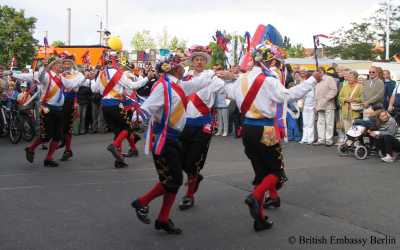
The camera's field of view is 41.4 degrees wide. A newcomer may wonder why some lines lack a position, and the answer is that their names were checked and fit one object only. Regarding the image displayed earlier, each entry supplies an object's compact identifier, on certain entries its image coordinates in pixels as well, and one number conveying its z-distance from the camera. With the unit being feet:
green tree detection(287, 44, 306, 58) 193.04
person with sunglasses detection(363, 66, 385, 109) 36.42
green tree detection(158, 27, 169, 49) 164.80
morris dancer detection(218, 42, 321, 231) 17.25
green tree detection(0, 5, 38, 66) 78.64
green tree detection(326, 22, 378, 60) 129.70
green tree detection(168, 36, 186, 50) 159.24
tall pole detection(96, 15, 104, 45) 130.84
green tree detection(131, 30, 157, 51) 165.48
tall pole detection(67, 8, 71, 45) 144.97
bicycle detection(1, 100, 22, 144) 41.63
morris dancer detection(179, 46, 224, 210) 20.35
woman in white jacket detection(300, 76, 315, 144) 40.97
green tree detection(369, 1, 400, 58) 125.49
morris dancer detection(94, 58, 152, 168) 29.63
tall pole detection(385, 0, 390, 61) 118.73
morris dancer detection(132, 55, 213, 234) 16.89
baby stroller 32.91
